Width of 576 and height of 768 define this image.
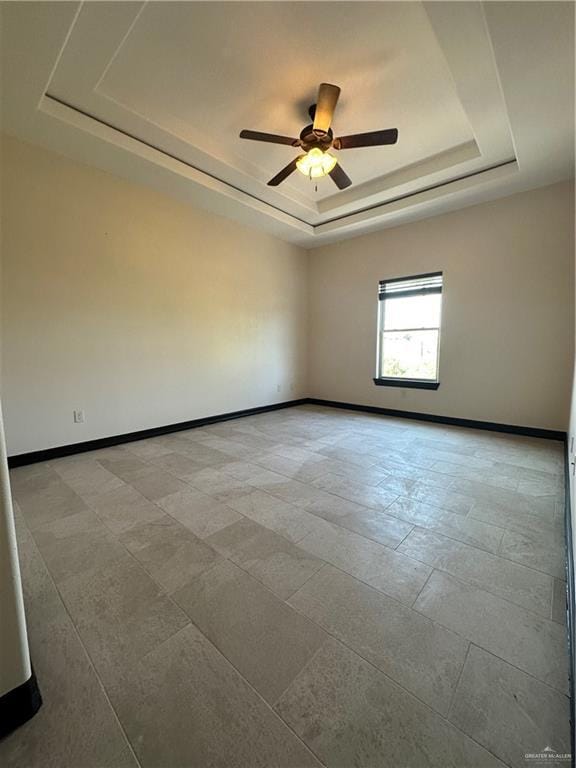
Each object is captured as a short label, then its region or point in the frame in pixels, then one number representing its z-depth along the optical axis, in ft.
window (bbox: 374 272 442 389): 14.84
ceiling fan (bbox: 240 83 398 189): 7.29
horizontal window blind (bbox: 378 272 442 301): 14.55
